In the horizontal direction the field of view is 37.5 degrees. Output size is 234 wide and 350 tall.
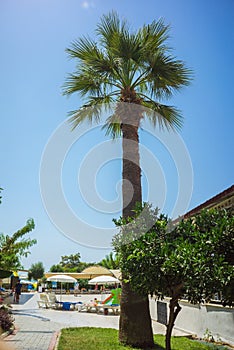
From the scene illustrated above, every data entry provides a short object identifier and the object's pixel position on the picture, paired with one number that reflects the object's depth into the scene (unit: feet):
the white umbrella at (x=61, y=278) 92.73
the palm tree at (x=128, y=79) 36.63
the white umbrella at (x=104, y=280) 88.05
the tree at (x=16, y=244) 65.62
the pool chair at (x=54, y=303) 78.86
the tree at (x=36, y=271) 232.65
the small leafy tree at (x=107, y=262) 195.70
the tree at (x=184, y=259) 20.99
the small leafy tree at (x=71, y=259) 312.71
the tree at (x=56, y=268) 237.86
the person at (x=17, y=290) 91.09
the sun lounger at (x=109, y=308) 69.00
